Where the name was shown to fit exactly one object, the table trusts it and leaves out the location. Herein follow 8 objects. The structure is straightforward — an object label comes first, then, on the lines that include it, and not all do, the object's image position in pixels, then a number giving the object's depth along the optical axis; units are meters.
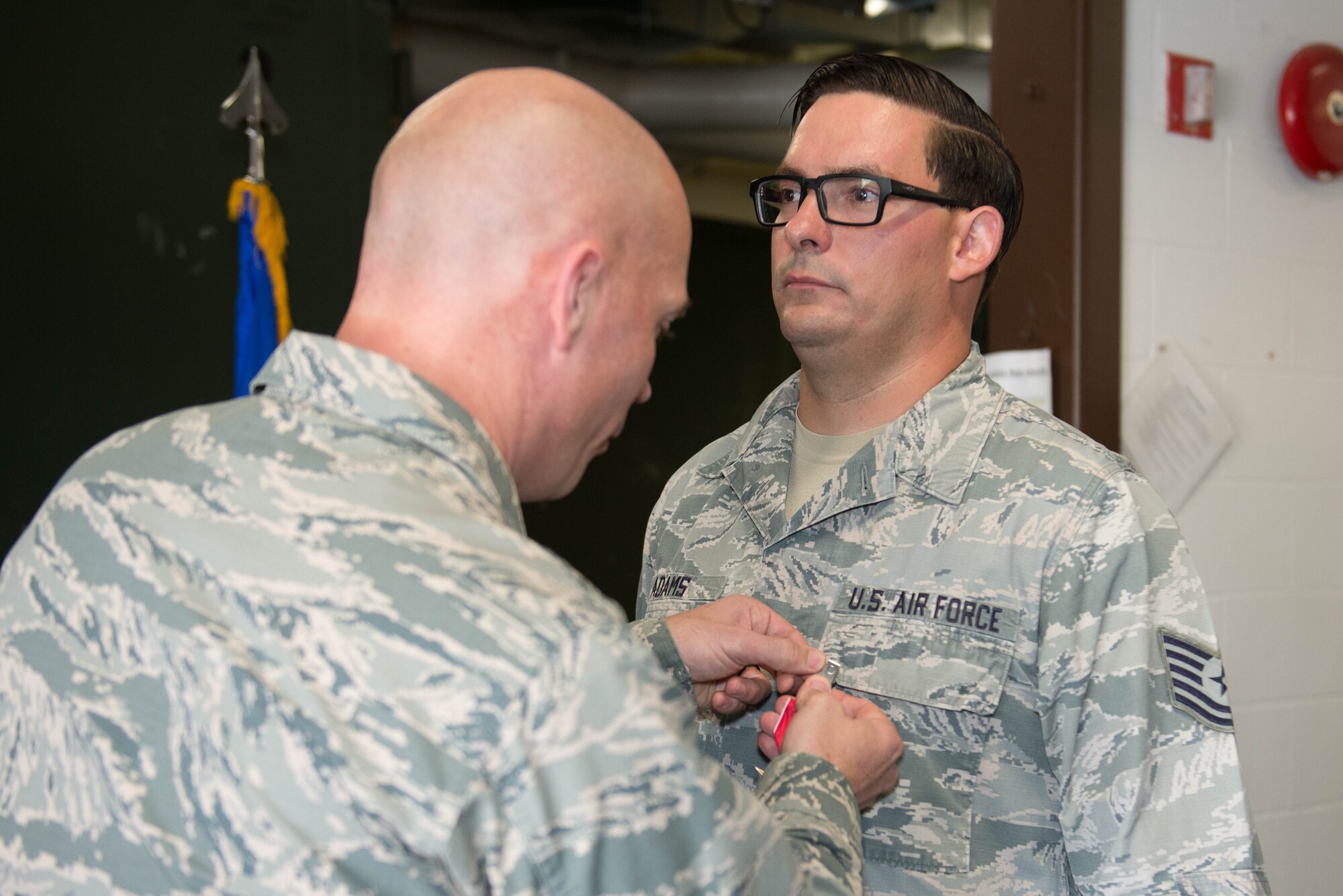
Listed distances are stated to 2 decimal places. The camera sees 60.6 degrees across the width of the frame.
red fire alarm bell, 2.39
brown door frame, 2.17
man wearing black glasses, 1.18
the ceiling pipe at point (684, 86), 2.98
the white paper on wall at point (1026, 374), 2.18
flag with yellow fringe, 2.40
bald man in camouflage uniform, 0.67
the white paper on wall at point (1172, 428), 2.26
